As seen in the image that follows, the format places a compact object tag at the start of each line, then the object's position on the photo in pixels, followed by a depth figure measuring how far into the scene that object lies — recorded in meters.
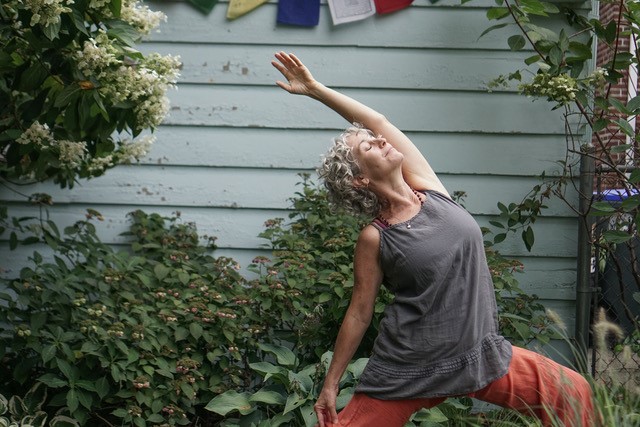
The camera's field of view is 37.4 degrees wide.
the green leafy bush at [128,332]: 4.24
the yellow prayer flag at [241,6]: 5.23
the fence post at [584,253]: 5.10
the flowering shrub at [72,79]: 3.60
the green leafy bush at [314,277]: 4.52
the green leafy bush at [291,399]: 3.85
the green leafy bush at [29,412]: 4.07
